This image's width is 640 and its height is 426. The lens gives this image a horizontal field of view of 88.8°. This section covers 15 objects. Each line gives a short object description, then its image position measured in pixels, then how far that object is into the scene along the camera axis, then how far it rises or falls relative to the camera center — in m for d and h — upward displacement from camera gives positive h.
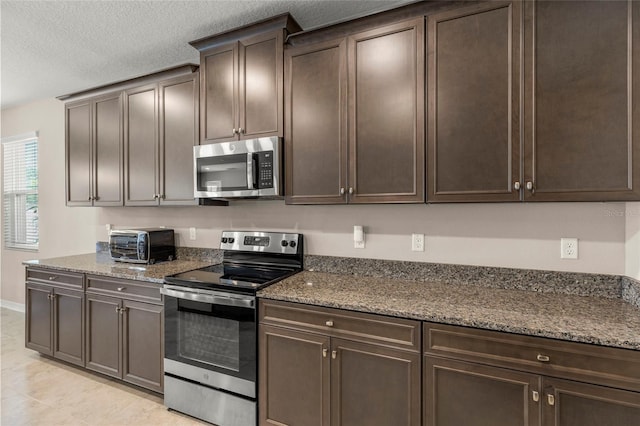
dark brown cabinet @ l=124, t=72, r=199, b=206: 2.67 +0.61
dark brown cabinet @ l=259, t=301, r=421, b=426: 1.60 -0.84
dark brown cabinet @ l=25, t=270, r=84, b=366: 2.76 -0.95
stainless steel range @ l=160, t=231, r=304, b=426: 1.97 -0.85
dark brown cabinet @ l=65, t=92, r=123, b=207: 3.06 +0.59
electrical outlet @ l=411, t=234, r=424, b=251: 2.20 -0.21
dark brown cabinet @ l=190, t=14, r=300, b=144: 2.25 +0.95
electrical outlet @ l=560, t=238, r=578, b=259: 1.83 -0.21
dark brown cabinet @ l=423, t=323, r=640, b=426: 1.26 -0.71
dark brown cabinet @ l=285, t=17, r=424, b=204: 1.88 +0.58
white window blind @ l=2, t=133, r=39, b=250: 4.33 +0.28
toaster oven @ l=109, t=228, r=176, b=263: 2.83 -0.30
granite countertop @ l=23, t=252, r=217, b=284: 2.45 -0.46
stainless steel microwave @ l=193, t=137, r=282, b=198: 2.24 +0.31
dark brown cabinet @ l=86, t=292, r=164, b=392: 2.36 -0.98
